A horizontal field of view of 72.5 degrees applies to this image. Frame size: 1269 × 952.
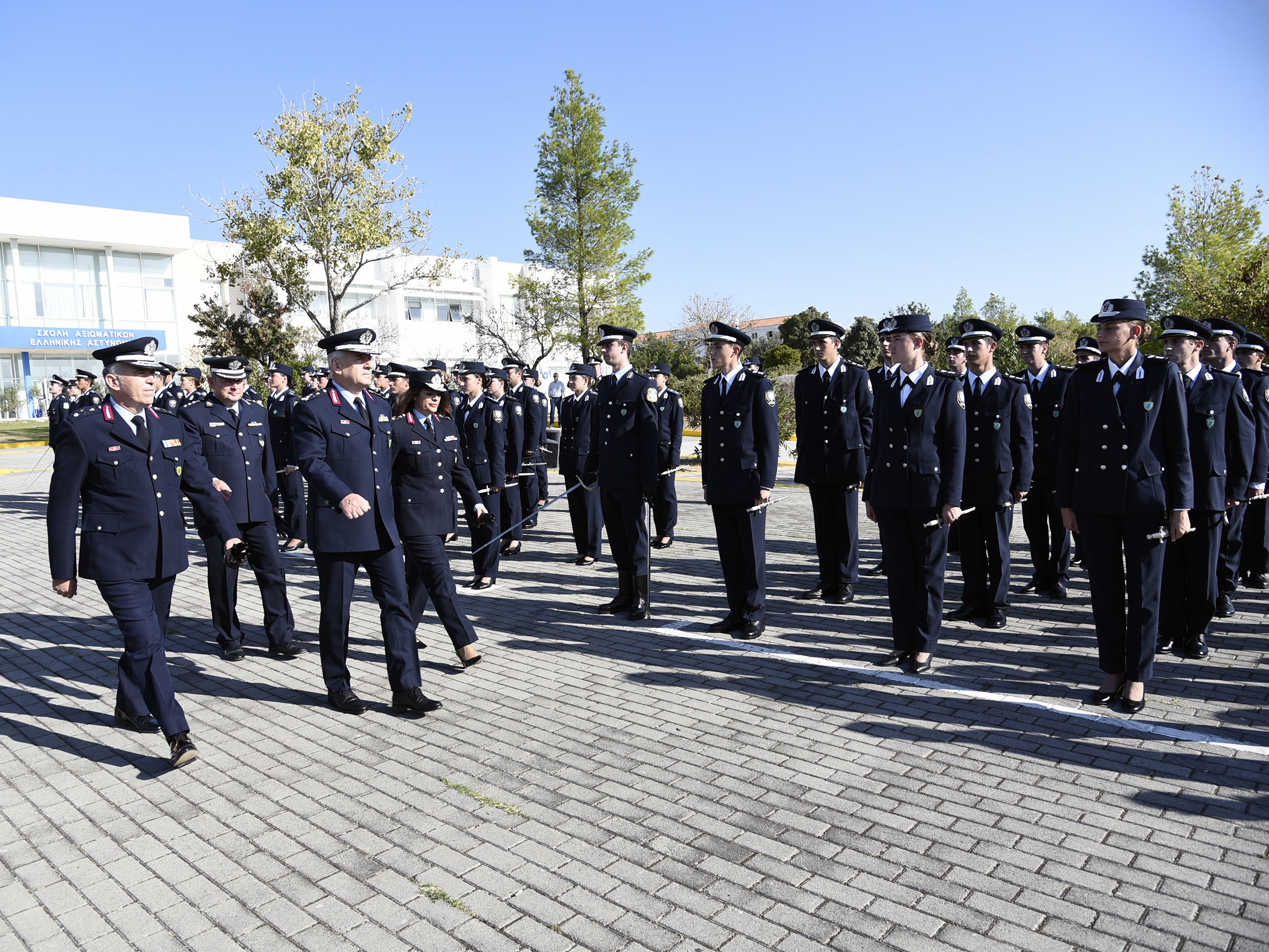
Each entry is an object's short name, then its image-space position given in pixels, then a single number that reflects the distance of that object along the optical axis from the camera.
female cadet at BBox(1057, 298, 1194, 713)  4.85
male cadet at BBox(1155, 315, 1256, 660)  5.81
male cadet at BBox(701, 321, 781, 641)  6.47
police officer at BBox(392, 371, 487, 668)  5.73
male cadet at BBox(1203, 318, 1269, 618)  6.57
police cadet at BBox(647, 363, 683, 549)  8.52
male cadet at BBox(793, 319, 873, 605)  7.68
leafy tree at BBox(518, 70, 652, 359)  29.48
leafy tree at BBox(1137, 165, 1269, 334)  27.48
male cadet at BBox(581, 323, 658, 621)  7.23
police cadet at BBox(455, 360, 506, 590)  9.97
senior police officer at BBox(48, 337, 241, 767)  4.43
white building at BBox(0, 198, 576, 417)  44.78
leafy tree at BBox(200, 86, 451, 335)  21.06
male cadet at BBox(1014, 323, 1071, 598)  7.77
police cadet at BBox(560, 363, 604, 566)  9.89
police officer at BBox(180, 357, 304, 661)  6.40
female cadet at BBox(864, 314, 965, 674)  5.52
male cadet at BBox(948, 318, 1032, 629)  6.98
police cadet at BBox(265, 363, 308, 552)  11.45
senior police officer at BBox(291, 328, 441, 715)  4.91
